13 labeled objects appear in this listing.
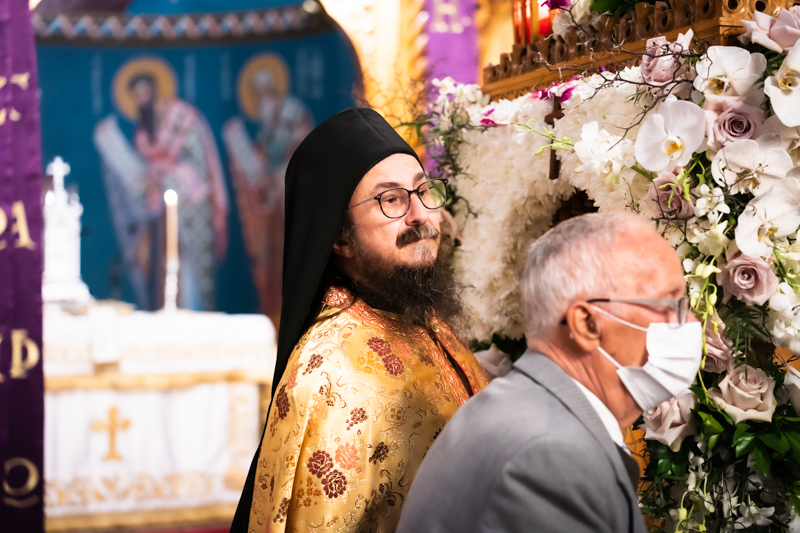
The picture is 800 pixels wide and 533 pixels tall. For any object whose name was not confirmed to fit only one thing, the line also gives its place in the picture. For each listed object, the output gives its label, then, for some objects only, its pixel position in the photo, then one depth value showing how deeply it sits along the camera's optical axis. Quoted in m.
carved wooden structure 1.52
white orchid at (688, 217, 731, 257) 1.42
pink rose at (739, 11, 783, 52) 1.40
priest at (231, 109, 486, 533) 1.63
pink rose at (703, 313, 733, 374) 1.45
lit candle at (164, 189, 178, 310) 5.34
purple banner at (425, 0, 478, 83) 4.40
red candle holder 2.25
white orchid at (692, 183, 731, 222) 1.43
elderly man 1.11
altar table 4.08
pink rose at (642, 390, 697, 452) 1.51
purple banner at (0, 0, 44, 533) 3.38
